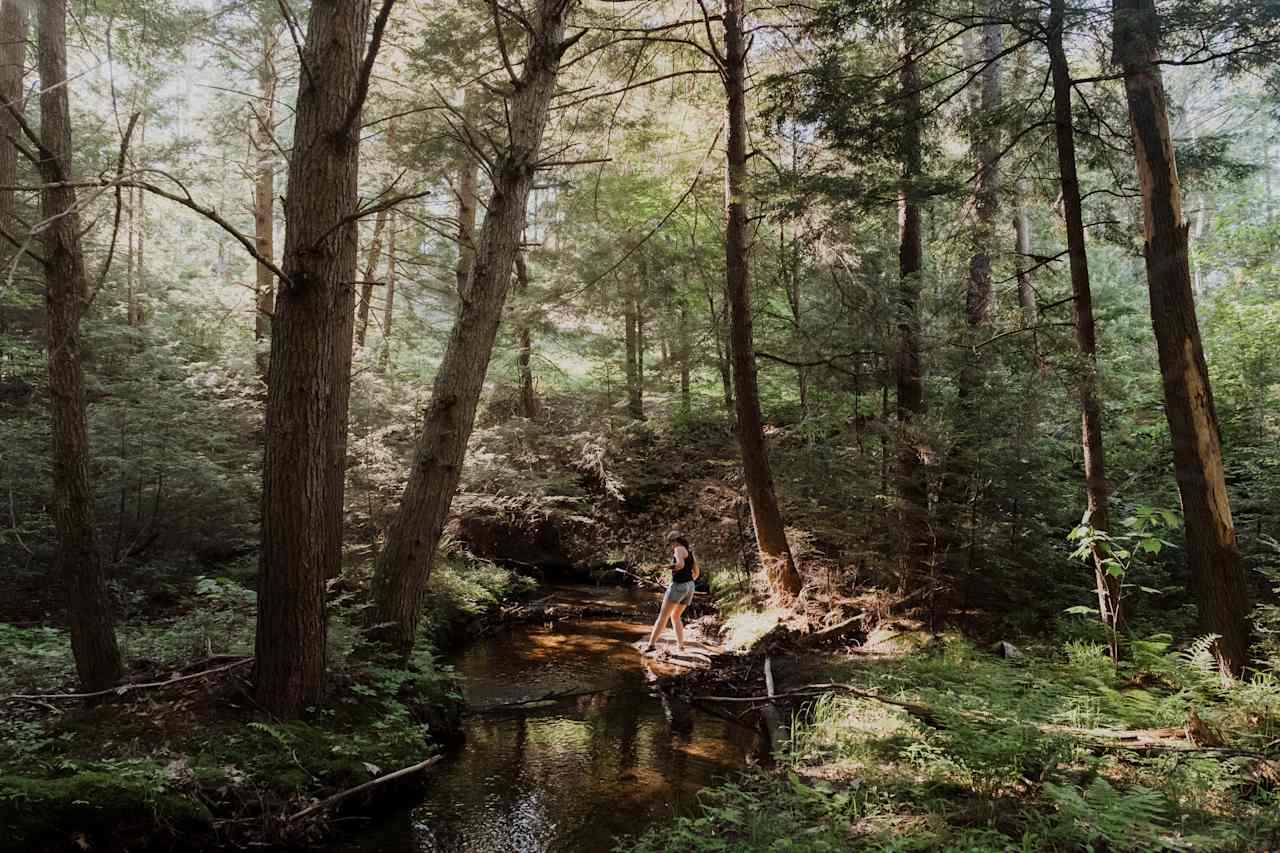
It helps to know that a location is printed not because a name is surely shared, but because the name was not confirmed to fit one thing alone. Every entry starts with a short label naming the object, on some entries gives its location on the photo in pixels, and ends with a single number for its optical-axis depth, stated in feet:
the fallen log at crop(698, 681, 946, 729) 17.97
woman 29.96
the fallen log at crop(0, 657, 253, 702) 15.19
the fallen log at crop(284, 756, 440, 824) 14.65
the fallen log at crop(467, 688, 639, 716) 24.07
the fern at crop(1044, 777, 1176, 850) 11.10
